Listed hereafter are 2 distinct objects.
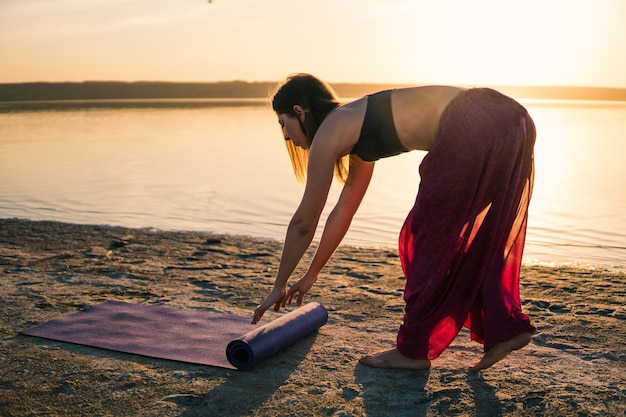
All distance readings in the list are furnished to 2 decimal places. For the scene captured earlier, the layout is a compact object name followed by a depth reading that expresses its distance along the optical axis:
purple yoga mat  3.38
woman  3.05
